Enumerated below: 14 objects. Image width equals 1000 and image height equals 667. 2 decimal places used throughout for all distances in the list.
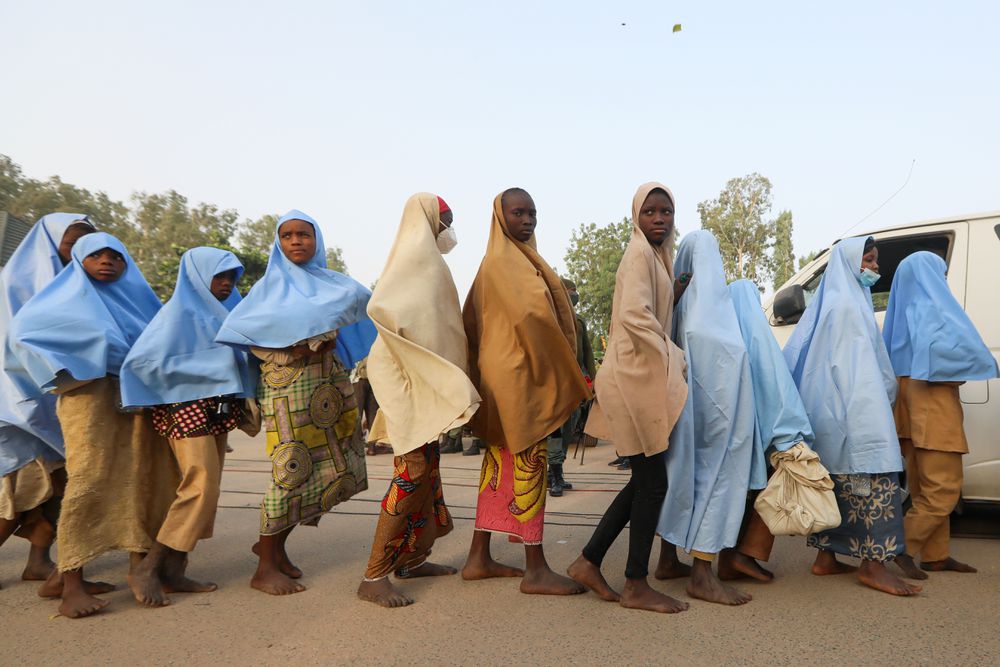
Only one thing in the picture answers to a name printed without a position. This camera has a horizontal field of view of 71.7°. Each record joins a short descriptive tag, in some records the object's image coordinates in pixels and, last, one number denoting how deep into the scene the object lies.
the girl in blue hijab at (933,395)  3.70
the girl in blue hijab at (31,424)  3.69
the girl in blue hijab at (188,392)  3.52
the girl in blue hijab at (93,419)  3.38
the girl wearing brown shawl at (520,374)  3.53
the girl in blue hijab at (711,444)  3.35
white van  4.28
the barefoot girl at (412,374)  3.41
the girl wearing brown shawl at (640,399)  3.25
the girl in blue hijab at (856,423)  3.48
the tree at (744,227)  38.34
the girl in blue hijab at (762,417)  3.43
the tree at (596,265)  35.44
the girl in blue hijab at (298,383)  3.63
